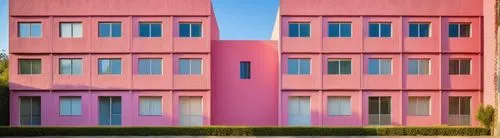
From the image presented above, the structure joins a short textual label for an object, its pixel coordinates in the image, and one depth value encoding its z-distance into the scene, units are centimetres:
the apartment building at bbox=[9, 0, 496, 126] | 3091
